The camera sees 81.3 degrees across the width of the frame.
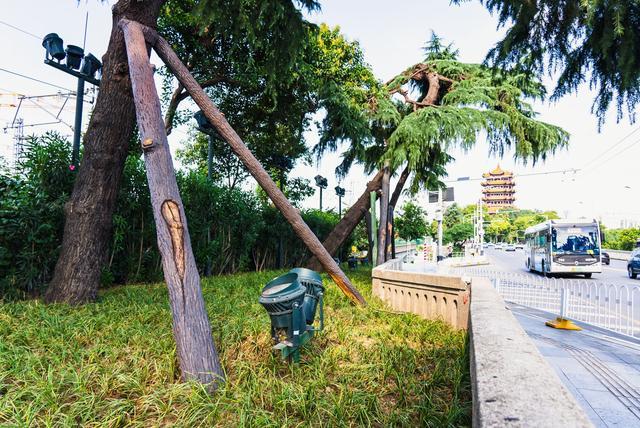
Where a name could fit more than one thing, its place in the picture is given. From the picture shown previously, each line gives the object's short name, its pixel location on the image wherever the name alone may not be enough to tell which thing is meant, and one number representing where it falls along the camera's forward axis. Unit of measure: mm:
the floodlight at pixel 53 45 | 6574
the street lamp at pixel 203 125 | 9375
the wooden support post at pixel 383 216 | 10969
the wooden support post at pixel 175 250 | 2719
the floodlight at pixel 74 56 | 6734
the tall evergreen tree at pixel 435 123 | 9828
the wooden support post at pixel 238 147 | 4113
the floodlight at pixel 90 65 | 6849
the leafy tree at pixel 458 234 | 59750
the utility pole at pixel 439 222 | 18575
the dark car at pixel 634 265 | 16977
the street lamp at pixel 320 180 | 16422
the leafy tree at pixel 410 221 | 25734
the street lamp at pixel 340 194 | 17420
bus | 17656
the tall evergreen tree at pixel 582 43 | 3077
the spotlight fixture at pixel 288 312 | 2855
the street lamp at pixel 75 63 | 6602
